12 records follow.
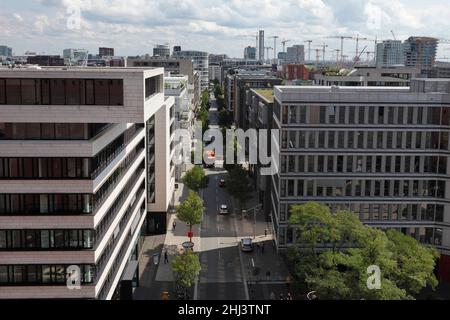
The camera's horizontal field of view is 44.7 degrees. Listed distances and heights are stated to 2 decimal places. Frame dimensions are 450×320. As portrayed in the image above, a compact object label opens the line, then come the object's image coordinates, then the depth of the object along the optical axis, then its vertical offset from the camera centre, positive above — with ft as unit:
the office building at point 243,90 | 364.26 -8.64
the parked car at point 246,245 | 183.32 -55.43
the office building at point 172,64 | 472.48 +11.14
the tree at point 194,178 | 233.55 -42.91
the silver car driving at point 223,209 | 228.84 -54.71
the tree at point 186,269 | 139.13 -48.45
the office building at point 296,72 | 494.55 +6.62
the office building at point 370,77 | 315.99 +1.87
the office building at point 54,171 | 104.47 -18.51
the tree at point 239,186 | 225.56 -44.30
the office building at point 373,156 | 166.30 -23.07
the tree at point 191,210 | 186.09 -44.75
